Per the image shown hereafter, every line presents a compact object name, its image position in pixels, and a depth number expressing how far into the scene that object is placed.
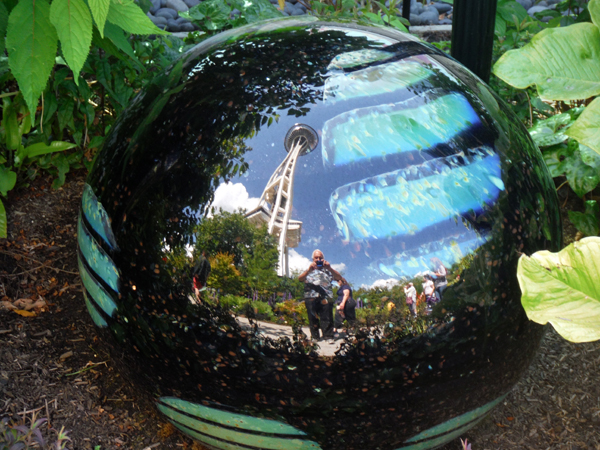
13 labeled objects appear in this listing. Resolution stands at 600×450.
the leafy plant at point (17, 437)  1.62
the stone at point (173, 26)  5.48
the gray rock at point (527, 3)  6.18
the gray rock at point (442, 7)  6.00
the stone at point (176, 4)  6.01
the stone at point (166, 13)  5.89
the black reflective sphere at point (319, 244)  1.45
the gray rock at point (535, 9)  5.81
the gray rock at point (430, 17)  5.62
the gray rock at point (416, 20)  5.58
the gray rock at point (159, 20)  5.65
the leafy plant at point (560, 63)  1.57
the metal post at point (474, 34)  2.47
